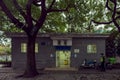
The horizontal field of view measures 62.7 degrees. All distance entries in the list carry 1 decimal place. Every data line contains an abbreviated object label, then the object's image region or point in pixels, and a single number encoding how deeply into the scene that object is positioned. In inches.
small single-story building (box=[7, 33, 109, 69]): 406.6
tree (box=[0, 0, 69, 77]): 313.0
